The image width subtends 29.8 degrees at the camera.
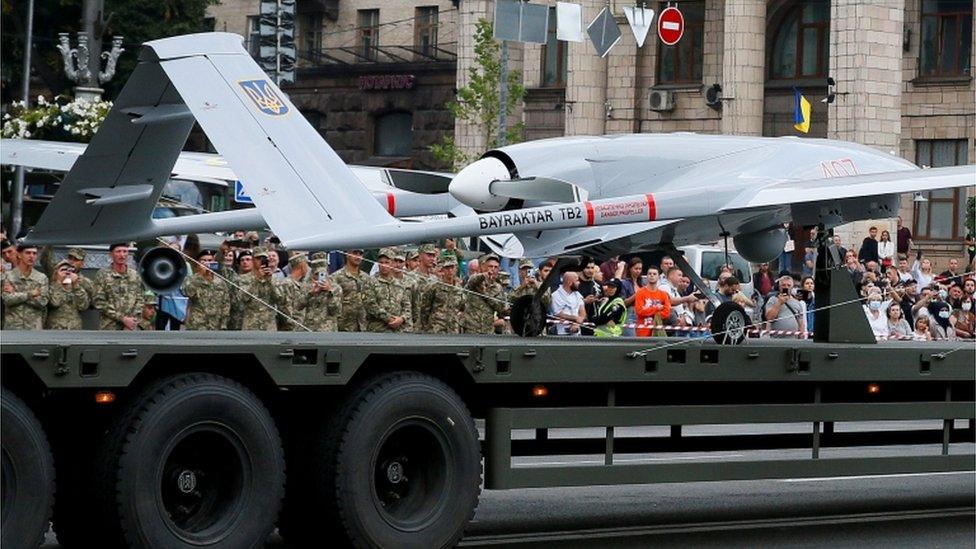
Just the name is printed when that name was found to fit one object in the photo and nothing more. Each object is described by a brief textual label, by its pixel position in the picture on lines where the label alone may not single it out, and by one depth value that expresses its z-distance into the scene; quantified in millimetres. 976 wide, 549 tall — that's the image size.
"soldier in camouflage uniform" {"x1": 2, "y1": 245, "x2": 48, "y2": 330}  18219
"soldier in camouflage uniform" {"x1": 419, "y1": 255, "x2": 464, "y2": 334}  20078
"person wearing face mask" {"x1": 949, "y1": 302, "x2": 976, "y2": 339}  25870
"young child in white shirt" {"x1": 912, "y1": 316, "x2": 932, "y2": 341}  25078
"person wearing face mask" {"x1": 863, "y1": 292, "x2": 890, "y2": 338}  24297
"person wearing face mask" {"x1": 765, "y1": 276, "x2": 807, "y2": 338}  18859
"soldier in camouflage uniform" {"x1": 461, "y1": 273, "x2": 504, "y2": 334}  19828
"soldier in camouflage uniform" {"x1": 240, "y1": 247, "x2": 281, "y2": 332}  18984
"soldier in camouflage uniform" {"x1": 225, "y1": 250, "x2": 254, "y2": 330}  18891
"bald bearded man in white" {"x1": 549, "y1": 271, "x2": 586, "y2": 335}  19703
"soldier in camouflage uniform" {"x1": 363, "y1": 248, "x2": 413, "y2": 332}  19203
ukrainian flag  34469
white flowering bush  33719
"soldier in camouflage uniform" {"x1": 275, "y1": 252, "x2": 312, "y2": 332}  19141
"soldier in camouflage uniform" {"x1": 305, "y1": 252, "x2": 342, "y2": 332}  19188
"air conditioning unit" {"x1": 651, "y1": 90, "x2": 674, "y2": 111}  54938
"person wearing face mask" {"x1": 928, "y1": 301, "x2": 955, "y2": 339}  25516
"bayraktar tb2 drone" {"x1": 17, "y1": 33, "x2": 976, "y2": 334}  12328
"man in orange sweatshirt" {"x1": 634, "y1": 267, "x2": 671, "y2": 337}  20484
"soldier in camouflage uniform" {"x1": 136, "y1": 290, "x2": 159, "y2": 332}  18303
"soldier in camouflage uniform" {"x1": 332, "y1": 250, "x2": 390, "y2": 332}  19219
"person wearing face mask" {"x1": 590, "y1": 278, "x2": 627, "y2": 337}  18292
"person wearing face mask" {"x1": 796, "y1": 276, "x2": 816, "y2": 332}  20250
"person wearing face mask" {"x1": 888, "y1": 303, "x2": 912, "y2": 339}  24516
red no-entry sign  42281
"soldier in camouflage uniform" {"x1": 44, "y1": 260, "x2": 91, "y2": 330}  18484
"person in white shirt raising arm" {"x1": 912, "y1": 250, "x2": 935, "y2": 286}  31141
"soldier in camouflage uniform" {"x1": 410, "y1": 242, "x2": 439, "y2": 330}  20094
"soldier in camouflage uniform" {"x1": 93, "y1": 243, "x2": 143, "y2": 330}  18000
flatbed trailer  9438
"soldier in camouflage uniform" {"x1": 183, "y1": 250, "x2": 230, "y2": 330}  18312
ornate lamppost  30484
